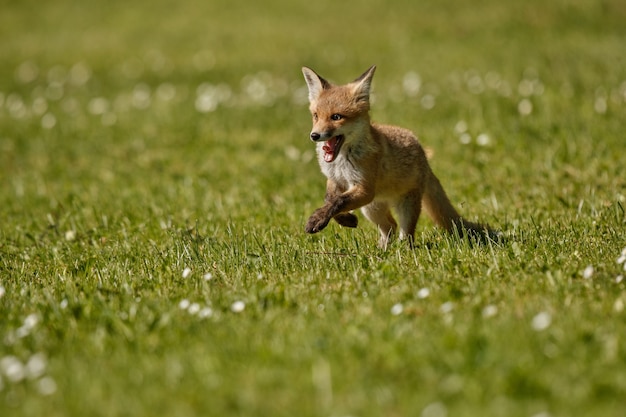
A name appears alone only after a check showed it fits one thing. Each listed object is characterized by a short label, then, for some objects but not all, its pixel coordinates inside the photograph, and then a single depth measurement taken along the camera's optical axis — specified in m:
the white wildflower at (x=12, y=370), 8.17
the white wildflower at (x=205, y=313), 9.87
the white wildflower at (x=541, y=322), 8.60
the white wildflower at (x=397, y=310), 9.70
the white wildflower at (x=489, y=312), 9.30
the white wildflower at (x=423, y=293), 10.21
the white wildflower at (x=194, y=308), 10.06
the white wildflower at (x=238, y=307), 10.11
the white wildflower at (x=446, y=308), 9.61
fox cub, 13.45
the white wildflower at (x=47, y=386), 7.90
